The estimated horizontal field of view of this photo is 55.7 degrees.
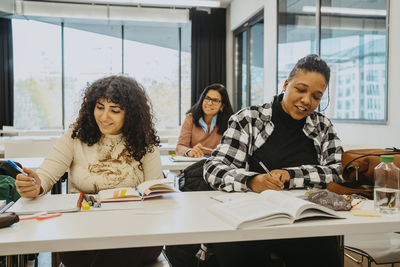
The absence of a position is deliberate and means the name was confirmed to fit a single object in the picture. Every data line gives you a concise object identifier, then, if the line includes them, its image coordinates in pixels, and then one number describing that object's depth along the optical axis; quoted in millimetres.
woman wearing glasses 3553
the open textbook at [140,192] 1478
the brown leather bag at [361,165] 1603
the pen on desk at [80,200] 1361
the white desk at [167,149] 3838
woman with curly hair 1790
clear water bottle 1357
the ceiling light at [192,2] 6307
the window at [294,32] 4848
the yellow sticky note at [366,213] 1274
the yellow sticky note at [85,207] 1348
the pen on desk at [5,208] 1326
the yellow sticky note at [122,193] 1479
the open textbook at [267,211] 1148
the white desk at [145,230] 1017
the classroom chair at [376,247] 1669
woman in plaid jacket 1554
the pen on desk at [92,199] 1459
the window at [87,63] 7938
